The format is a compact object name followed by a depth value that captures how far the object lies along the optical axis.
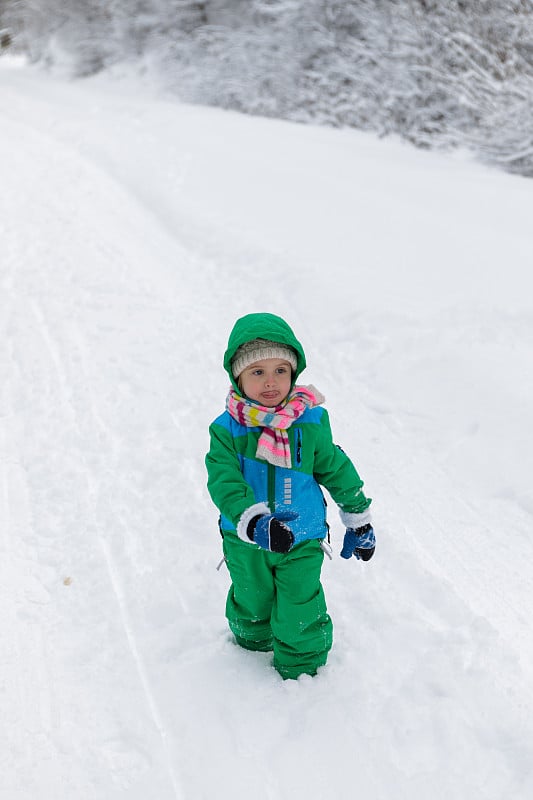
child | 2.48
